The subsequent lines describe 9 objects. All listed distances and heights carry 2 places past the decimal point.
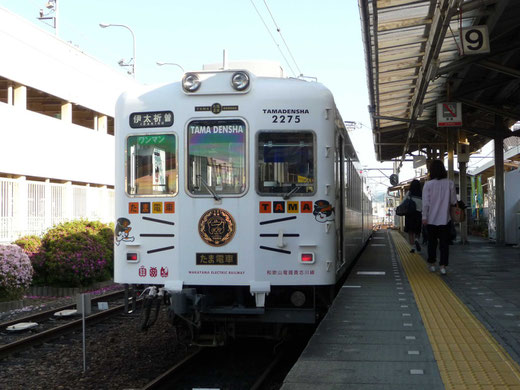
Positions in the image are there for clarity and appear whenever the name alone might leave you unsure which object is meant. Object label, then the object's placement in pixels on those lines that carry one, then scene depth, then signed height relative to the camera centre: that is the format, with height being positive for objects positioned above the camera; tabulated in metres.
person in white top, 8.84 +0.20
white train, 6.00 +0.17
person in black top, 13.46 +0.06
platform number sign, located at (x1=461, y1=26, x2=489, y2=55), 9.45 +2.72
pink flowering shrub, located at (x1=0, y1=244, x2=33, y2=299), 11.38 -0.95
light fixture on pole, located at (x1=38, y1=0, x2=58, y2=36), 25.33 +8.90
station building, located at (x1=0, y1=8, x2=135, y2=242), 16.83 +2.89
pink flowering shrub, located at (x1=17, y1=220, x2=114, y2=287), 13.55 -0.84
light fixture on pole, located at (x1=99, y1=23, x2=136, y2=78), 25.35 +8.08
